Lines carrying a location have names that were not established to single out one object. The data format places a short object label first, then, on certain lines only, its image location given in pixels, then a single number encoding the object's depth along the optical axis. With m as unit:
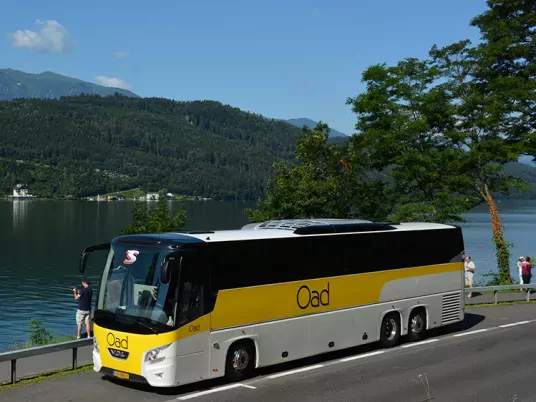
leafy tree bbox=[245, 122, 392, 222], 35.72
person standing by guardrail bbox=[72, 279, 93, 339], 19.88
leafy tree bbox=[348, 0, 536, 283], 33.94
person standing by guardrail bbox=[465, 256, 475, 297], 29.68
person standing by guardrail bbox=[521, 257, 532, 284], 30.97
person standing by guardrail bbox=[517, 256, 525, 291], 31.17
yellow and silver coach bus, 12.87
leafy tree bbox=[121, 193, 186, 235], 42.19
